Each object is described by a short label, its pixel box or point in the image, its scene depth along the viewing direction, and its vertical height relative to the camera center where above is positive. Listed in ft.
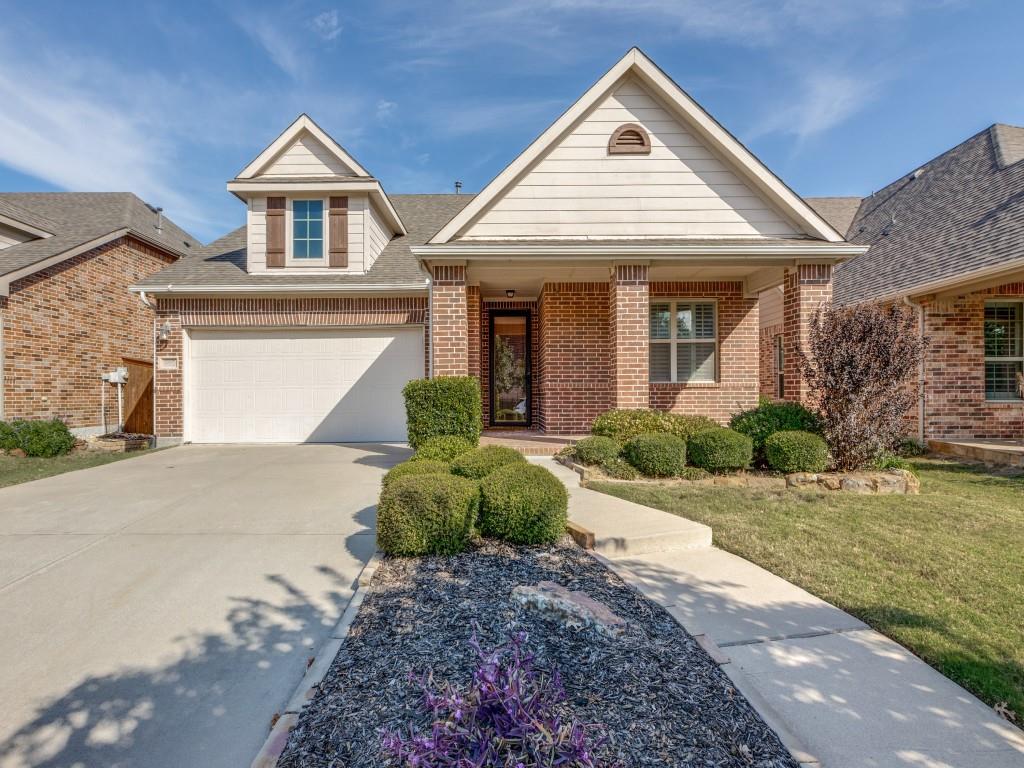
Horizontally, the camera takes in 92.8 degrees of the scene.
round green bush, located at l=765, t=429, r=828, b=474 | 20.93 -2.83
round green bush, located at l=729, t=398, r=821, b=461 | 22.47 -1.63
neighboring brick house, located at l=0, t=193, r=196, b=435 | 33.37 +6.06
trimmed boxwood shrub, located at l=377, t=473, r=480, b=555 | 11.67 -3.16
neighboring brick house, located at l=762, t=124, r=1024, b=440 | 28.40 +5.71
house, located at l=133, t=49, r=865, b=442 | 25.77 +6.52
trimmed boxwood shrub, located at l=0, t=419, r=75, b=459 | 28.89 -2.96
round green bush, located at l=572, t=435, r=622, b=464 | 21.87 -2.85
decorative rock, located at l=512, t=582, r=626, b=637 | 8.34 -3.94
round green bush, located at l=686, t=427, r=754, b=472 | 21.04 -2.75
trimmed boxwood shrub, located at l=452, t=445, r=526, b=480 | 15.10 -2.34
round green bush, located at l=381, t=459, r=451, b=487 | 13.84 -2.43
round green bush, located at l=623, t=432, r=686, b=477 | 21.03 -2.95
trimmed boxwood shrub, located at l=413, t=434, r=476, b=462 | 19.81 -2.53
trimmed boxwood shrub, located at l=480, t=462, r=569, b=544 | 12.58 -3.15
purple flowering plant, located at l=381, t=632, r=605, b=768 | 4.95 -3.68
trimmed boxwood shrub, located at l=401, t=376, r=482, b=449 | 22.47 -0.98
